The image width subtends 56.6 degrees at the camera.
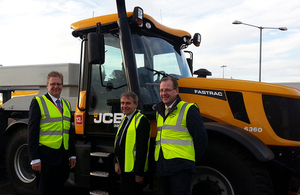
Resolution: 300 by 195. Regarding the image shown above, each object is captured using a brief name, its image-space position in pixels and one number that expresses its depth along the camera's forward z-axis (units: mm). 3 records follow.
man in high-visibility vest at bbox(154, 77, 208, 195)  2436
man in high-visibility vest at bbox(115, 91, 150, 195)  2748
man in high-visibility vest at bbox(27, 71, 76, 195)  2873
